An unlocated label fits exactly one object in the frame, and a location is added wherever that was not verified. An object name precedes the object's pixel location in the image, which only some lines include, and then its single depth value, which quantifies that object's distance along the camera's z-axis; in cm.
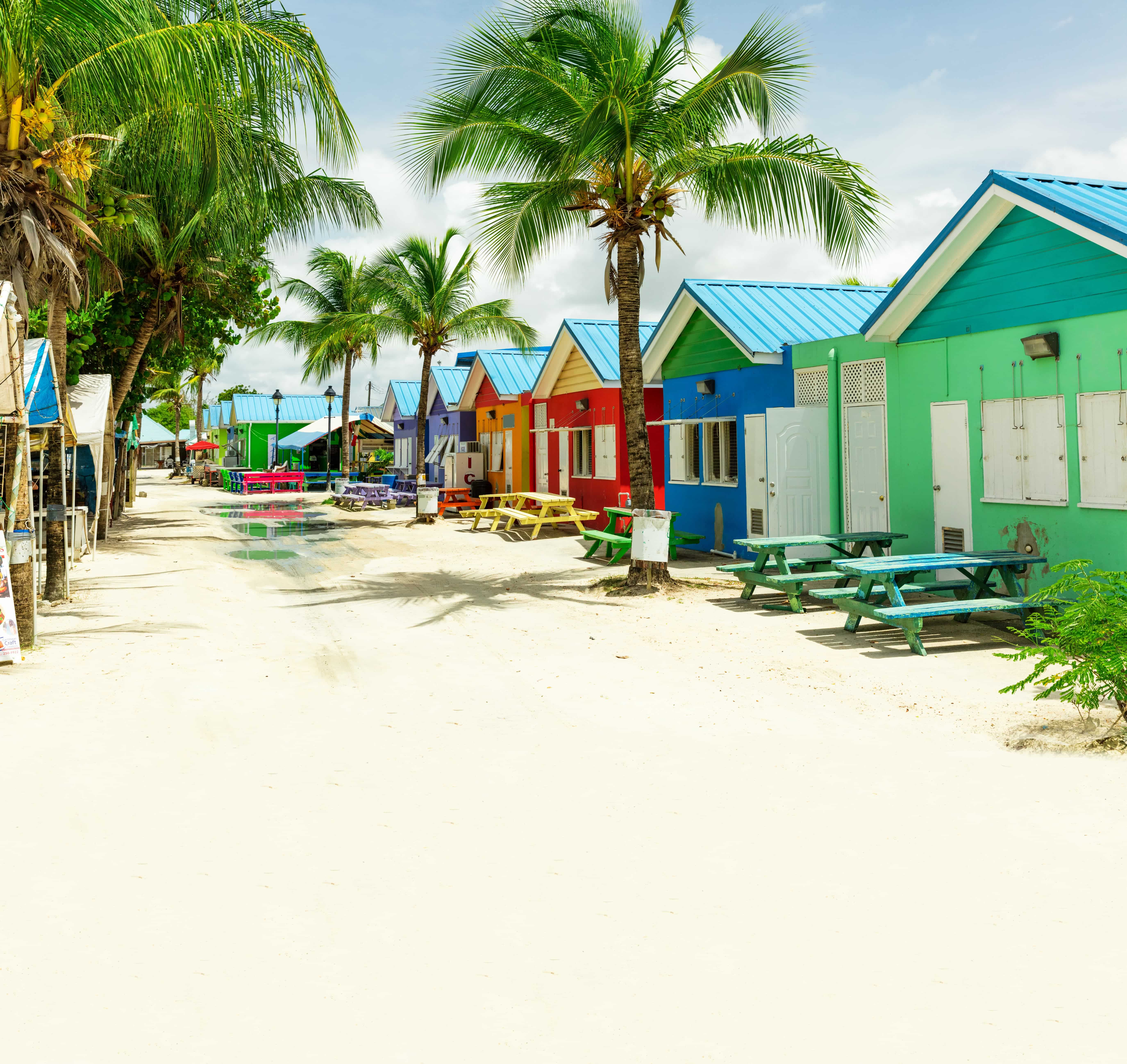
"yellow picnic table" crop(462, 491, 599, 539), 1967
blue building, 1359
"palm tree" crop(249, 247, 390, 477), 3388
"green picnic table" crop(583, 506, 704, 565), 1463
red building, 2056
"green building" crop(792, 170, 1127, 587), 909
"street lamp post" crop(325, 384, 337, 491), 3734
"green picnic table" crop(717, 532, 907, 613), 1067
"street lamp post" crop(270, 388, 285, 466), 3812
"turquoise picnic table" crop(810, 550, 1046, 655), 839
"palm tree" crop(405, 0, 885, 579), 1116
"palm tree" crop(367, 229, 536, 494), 2627
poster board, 777
